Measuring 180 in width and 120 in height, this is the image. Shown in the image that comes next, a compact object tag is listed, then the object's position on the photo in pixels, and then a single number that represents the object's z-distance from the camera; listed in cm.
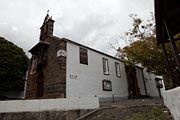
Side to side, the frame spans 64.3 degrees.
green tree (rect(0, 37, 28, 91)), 1670
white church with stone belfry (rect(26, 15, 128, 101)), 1105
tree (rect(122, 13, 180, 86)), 1194
